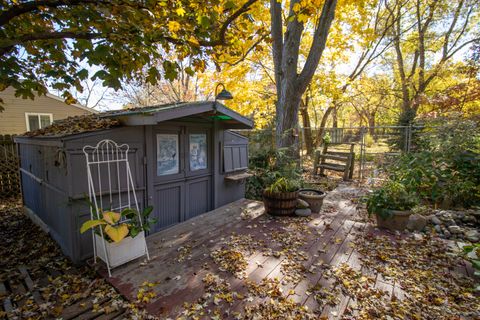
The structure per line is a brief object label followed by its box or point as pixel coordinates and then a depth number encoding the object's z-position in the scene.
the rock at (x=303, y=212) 4.25
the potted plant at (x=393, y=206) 3.55
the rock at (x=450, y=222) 3.62
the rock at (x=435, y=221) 3.69
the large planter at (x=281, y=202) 4.16
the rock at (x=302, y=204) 4.38
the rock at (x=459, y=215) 3.80
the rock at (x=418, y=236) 3.31
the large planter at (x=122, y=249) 2.56
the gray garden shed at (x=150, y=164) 2.73
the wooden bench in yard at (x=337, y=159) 7.21
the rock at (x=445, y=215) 3.74
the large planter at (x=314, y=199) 4.41
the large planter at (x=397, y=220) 3.53
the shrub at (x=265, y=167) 4.85
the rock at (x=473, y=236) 3.23
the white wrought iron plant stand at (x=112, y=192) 2.59
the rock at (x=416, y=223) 3.59
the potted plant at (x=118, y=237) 2.48
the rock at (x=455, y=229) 3.40
